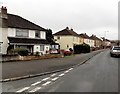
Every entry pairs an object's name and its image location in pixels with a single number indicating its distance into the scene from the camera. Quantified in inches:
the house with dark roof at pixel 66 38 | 2224.4
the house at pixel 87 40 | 2864.9
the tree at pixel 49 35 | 2323.6
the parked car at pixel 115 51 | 1094.4
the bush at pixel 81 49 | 1669.7
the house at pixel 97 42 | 4003.0
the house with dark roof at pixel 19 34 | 1065.9
